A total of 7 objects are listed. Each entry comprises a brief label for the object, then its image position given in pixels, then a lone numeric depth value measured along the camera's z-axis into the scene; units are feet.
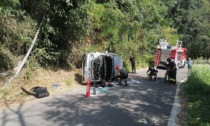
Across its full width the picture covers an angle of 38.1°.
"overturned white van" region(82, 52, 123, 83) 53.01
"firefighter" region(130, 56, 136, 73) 85.15
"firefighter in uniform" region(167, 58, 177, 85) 62.85
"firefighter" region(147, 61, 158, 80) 68.88
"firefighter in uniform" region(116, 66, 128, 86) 56.80
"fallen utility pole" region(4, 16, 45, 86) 44.32
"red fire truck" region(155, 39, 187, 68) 105.29
